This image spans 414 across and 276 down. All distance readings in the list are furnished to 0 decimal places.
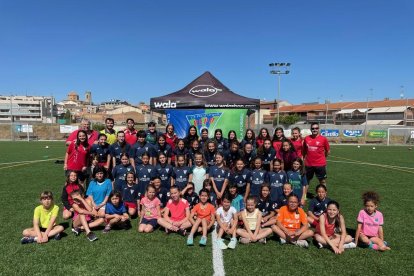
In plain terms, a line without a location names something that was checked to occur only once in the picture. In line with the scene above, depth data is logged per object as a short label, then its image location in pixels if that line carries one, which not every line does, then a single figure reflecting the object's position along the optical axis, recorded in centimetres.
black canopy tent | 1149
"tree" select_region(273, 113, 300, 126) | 6991
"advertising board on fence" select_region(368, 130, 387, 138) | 3509
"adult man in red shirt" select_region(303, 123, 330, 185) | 759
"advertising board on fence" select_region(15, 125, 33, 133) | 3888
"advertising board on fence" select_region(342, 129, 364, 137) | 3653
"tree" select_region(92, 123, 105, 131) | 4535
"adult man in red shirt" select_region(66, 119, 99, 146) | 710
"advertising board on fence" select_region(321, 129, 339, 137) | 3681
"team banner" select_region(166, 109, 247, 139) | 1190
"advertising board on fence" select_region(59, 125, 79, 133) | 4016
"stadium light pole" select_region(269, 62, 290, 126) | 3788
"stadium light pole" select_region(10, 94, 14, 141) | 3837
